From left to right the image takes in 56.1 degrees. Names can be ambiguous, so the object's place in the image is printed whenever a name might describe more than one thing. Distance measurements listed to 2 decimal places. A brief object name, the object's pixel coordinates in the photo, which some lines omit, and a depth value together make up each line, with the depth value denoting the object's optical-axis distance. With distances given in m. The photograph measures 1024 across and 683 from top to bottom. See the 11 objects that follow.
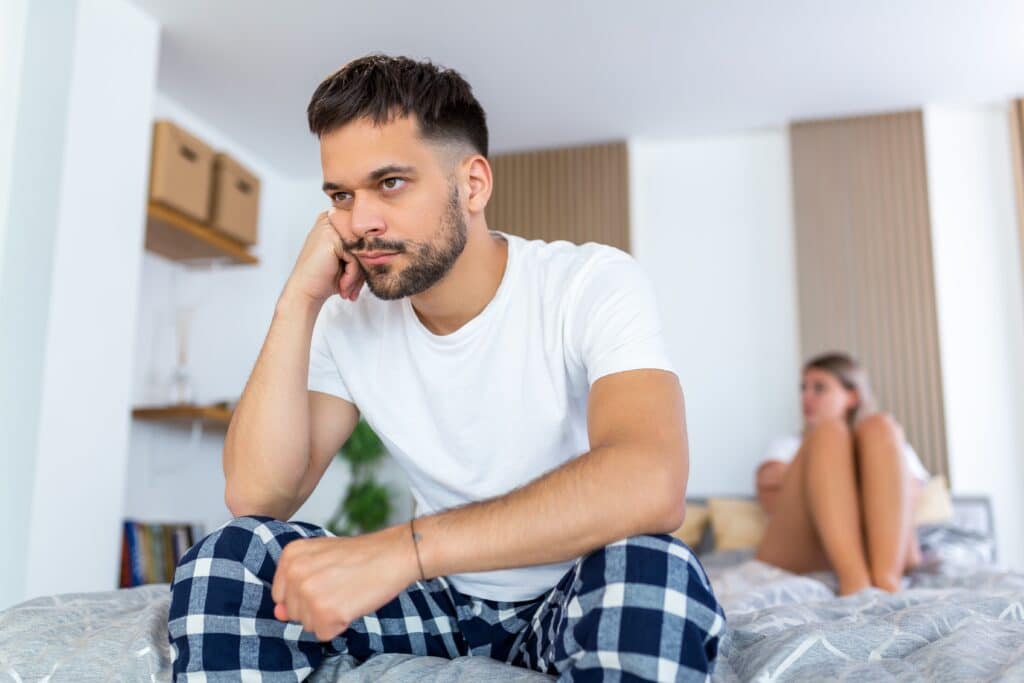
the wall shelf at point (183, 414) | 4.07
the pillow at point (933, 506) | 3.62
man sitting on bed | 1.04
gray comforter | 1.12
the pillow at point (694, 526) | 4.00
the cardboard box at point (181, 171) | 3.80
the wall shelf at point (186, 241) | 3.93
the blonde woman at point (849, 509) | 2.55
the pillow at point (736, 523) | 3.79
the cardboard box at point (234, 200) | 4.25
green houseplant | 4.98
